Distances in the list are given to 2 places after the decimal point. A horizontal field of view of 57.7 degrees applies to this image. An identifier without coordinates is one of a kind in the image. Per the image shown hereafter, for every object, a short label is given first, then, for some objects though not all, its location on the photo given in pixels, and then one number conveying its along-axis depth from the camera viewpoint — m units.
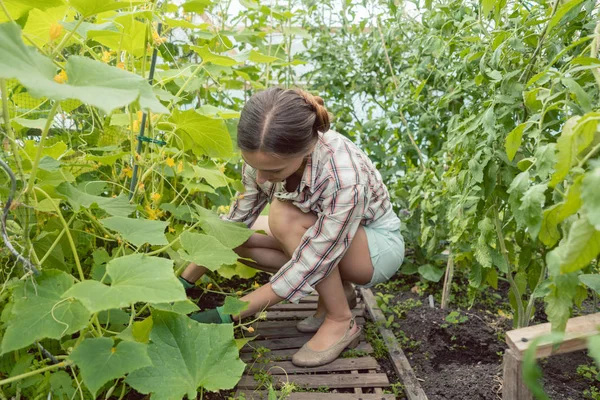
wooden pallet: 1.84
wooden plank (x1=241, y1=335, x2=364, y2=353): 2.16
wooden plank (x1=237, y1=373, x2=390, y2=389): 1.89
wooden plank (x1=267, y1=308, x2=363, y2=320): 2.44
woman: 1.75
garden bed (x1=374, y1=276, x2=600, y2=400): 1.91
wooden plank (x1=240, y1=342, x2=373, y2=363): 2.05
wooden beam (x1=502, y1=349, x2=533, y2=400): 1.32
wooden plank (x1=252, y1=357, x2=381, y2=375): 1.99
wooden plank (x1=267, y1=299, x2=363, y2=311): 2.54
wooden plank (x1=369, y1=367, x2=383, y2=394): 1.86
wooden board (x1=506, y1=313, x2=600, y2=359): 1.24
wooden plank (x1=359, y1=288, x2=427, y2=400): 1.86
